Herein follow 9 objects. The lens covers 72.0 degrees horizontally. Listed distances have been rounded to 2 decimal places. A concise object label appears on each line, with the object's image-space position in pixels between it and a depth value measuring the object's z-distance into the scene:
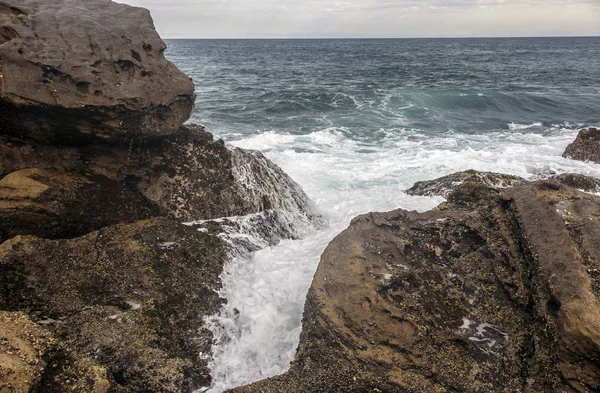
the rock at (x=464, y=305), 3.76
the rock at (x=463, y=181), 8.86
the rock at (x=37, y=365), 3.01
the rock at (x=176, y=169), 6.03
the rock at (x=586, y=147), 12.37
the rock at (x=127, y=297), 3.96
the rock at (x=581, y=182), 8.73
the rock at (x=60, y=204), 5.33
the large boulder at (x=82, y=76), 5.45
